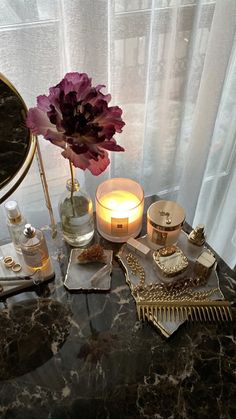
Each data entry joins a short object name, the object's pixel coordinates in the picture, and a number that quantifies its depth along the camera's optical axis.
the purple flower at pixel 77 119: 0.52
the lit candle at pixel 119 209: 0.76
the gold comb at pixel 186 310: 0.65
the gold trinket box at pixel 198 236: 0.70
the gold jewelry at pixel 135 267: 0.72
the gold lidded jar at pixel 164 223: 0.73
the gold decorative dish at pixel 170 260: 0.69
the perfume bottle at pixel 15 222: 0.68
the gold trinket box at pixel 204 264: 0.68
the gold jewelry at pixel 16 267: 0.71
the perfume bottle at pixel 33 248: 0.65
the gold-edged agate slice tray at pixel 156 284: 0.65
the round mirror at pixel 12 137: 0.57
